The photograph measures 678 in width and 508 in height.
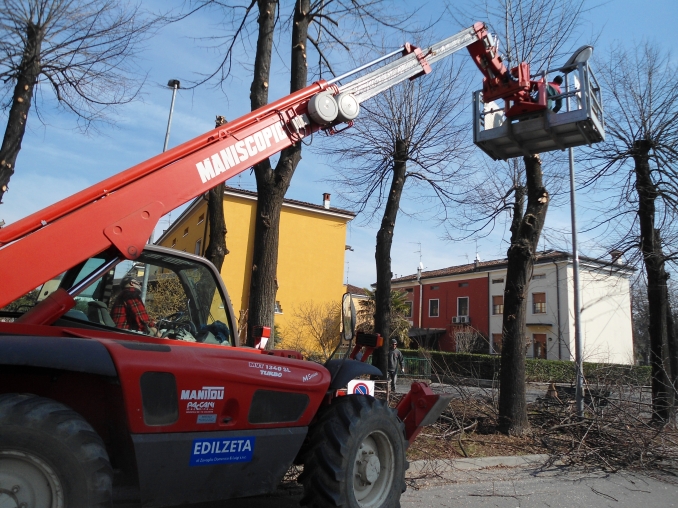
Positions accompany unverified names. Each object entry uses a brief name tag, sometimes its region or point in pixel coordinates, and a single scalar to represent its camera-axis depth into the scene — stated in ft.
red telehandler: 9.03
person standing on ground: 51.57
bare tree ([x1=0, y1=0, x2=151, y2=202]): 34.12
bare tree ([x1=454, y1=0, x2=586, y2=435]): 29.22
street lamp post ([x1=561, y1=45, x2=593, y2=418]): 25.00
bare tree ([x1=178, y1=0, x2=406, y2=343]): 26.25
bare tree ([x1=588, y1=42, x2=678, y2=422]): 36.76
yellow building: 91.45
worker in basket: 24.82
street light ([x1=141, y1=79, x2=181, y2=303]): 13.76
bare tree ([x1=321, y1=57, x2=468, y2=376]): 40.01
